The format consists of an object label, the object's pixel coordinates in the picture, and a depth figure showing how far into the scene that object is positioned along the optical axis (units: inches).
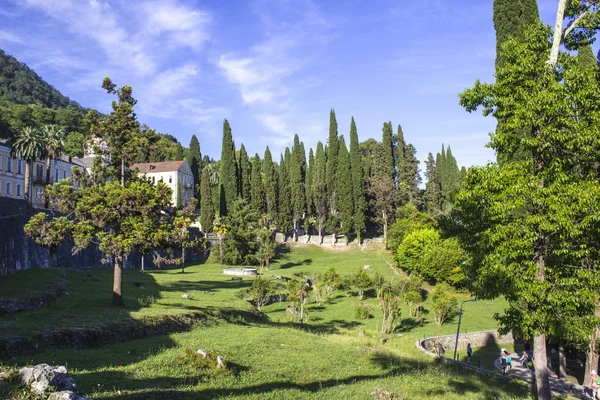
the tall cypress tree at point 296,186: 2987.2
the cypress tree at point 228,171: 2874.0
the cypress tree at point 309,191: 3145.7
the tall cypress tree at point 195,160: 3634.4
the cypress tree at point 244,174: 3043.8
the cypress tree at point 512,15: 1147.3
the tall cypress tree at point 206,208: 2578.7
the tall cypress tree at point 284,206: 2908.5
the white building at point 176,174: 3282.7
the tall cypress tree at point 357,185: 2755.9
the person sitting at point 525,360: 1030.0
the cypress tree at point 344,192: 2785.4
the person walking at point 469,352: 1105.4
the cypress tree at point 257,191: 2952.8
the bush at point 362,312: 1413.6
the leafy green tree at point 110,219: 779.4
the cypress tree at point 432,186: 3122.5
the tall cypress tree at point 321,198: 2893.7
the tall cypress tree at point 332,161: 2955.2
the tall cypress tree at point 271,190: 2935.5
